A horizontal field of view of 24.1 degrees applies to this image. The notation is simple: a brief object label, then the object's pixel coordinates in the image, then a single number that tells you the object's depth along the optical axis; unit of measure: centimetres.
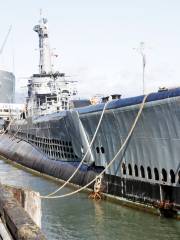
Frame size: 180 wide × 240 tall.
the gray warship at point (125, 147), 1736
